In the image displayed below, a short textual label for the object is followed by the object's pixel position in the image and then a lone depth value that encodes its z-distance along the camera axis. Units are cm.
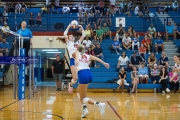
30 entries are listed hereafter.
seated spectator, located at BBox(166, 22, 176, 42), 2286
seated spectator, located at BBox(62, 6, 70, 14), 2692
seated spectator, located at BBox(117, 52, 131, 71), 1898
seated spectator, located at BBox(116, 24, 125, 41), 2203
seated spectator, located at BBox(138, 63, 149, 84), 1770
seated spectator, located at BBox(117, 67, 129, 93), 1695
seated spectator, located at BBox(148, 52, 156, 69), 1872
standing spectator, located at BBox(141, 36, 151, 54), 2081
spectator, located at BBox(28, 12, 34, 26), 2297
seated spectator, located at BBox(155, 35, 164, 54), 2094
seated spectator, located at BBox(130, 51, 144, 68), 1891
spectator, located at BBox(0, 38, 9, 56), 1427
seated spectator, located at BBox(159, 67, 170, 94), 1712
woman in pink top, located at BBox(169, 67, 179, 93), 1701
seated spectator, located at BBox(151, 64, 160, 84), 1782
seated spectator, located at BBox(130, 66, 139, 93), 1691
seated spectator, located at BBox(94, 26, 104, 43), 2206
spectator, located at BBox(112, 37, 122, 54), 2080
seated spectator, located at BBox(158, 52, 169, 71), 1872
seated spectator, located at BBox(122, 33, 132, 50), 2114
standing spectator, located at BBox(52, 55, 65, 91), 1747
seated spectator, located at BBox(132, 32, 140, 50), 2104
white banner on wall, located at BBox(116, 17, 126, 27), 2314
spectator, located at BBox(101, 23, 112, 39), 2257
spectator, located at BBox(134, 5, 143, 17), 2679
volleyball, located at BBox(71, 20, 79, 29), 909
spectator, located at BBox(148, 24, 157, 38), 2267
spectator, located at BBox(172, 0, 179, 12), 2858
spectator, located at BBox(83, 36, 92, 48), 2062
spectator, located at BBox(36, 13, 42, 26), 2336
